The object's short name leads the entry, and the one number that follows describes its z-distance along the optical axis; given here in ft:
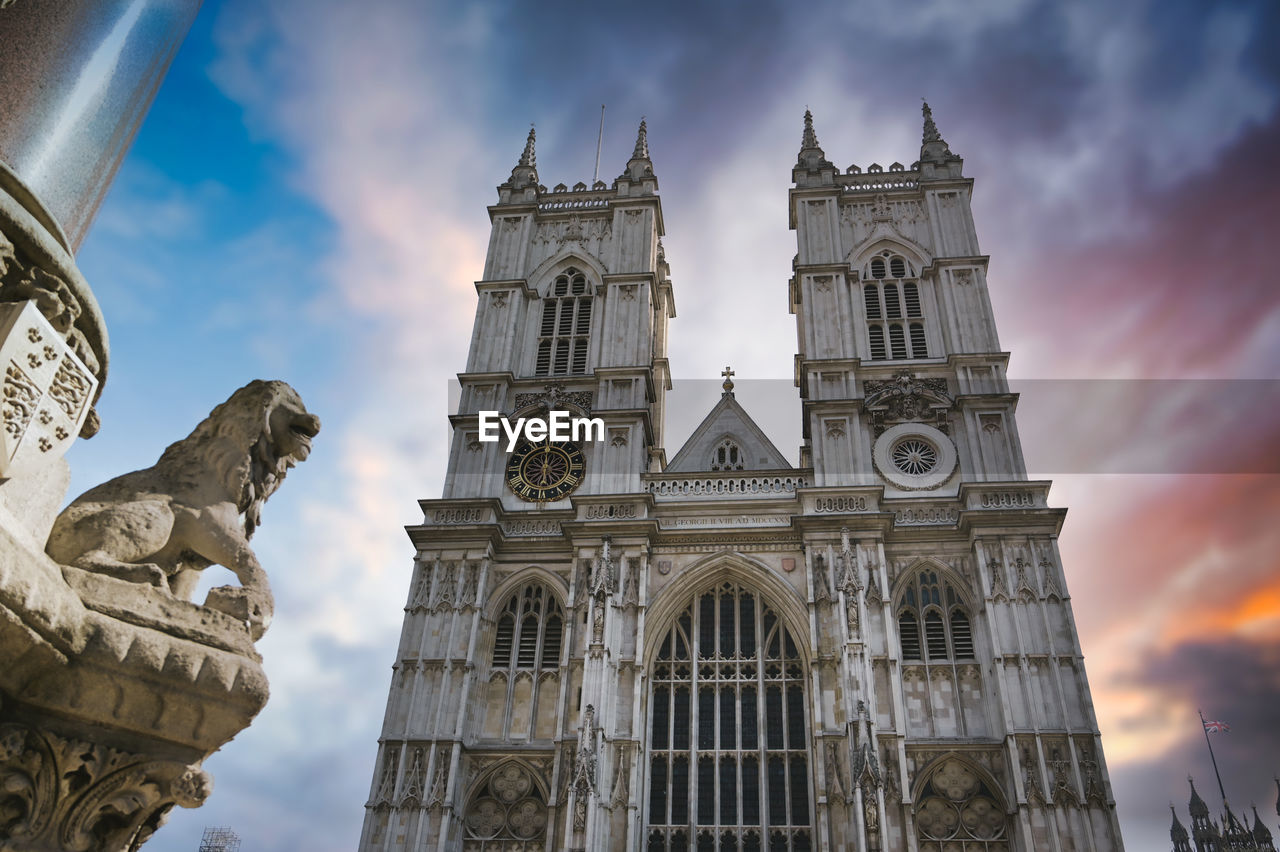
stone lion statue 12.96
